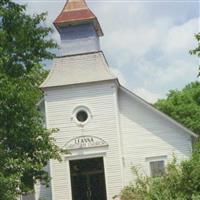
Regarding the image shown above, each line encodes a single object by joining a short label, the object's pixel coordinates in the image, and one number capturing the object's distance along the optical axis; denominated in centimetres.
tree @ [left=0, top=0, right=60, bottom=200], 2080
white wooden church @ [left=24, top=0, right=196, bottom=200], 2992
